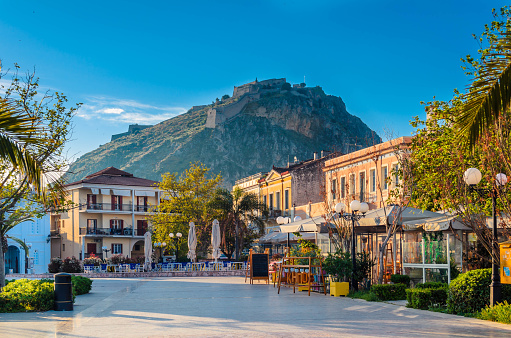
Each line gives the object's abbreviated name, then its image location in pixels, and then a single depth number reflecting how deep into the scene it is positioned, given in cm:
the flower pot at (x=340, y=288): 1579
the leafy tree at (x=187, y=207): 4575
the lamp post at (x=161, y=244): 4312
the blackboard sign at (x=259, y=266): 2209
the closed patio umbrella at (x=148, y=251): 3378
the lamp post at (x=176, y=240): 4603
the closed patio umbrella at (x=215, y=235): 3083
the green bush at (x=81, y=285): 1762
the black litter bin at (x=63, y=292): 1302
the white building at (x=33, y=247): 5472
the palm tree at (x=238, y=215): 4172
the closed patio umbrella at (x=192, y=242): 3291
